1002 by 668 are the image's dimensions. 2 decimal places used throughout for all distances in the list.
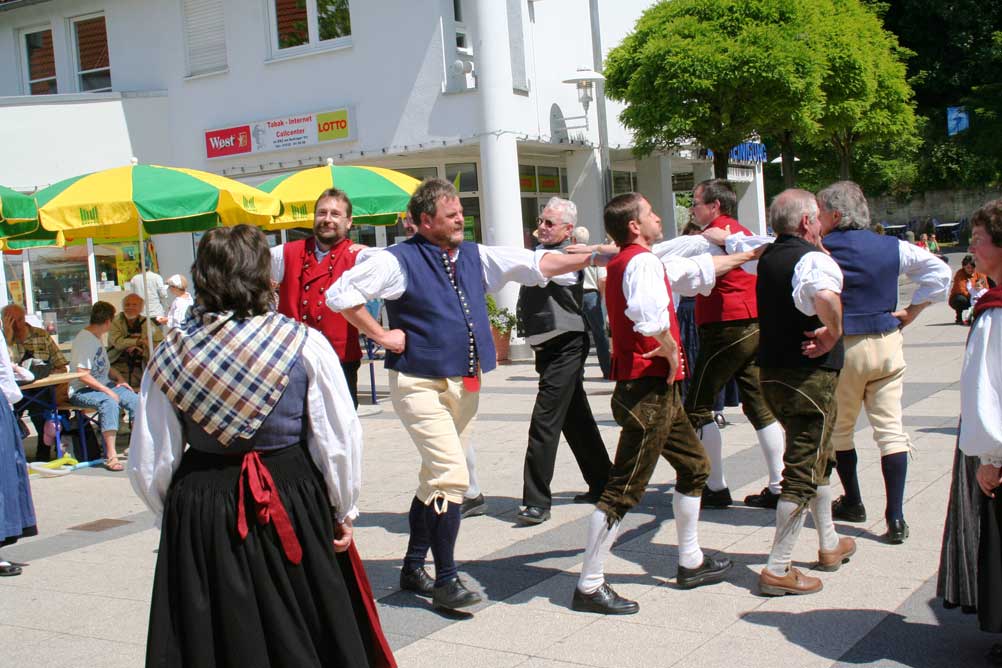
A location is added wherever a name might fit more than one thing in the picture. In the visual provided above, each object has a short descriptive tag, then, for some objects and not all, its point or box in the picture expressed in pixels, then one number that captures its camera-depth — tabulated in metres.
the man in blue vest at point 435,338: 4.76
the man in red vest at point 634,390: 4.60
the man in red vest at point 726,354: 6.12
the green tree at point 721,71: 15.92
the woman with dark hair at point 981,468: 3.48
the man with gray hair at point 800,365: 4.70
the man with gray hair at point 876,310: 5.45
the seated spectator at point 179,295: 11.09
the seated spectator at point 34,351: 9.56
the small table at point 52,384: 9.18
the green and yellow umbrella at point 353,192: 11.08
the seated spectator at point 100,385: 9.49
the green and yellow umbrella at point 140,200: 9.45
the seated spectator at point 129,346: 10.63
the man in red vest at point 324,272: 6.11
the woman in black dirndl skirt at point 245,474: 3.15
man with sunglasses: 6.25
